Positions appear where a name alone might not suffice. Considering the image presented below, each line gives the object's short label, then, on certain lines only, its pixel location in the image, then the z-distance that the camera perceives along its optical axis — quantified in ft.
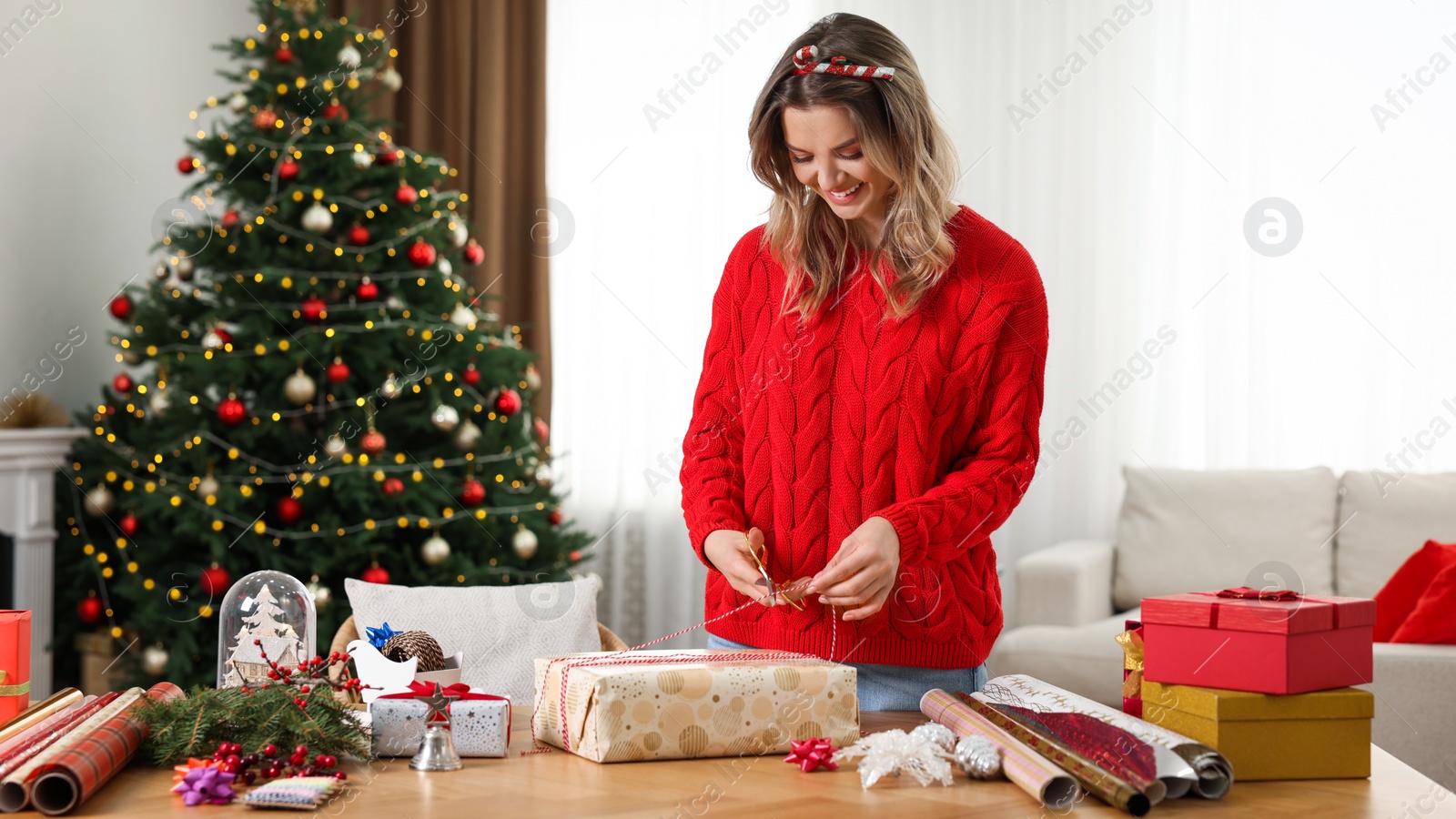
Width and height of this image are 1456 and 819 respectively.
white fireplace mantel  11.42
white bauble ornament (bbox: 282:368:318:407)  10.80
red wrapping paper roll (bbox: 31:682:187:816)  3.47
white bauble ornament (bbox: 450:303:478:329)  11.65
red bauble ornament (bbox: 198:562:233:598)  10.59
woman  5.00
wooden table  3.53
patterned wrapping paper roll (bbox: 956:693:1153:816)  3.47
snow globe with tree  5.00
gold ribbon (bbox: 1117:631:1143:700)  4.47
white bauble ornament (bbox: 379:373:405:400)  11.01
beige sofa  11.47
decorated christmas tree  10.86
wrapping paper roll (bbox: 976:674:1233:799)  3.65
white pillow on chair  7.24
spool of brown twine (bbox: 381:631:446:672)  4.60
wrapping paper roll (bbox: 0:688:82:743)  4.17
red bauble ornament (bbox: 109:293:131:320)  11.32
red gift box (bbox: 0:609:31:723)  4.54
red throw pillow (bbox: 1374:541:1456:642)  10.79
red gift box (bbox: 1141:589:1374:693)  3.93
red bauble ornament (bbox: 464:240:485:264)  12.14
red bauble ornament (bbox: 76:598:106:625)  11.38
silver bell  3.97
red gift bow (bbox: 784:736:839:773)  3.93
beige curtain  15.05
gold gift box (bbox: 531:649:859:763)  4.01
